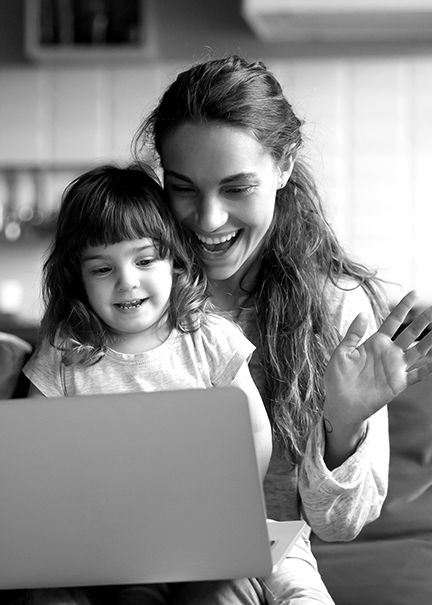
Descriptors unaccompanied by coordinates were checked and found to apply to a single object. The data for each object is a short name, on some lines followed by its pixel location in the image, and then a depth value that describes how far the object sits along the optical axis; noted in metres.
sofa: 1.76
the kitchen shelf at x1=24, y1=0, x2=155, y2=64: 4.09
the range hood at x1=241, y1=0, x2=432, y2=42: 3.63
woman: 1.65
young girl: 1.73
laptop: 1.38
